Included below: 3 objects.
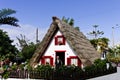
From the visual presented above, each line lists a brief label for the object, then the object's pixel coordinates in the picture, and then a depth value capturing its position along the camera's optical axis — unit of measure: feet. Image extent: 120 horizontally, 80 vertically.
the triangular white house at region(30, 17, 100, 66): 40.75
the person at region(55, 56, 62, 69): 40.48
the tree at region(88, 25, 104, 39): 103.59
